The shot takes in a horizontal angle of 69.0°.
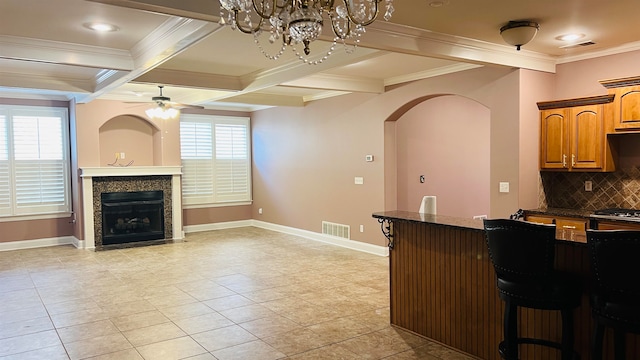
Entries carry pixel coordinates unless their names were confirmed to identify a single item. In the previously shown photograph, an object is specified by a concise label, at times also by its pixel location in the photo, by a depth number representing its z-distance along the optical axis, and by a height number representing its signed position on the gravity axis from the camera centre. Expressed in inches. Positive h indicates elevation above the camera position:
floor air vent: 315.9 -42.6
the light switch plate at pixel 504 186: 213.0 -9.0
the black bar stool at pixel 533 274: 104.6 -25.0
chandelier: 92.2 +30.9
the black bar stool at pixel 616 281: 90.6 -23.0
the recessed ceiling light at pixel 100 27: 158.4 +50.2
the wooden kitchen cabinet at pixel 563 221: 187.7 -23.1
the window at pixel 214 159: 386.6 +9.4
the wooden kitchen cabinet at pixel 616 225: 170.8 -22.5
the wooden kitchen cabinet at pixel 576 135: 193.2 +13.3
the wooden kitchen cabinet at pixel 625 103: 180.7 +24.6
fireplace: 324.2 -22.6
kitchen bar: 116.6 -37.6
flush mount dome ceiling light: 157.9 +46.3
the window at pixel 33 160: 315.9 +8.4
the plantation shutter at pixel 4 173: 313.7 -0.4
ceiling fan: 270.8 +39.7
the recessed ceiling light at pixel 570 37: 175.3 +49.2
